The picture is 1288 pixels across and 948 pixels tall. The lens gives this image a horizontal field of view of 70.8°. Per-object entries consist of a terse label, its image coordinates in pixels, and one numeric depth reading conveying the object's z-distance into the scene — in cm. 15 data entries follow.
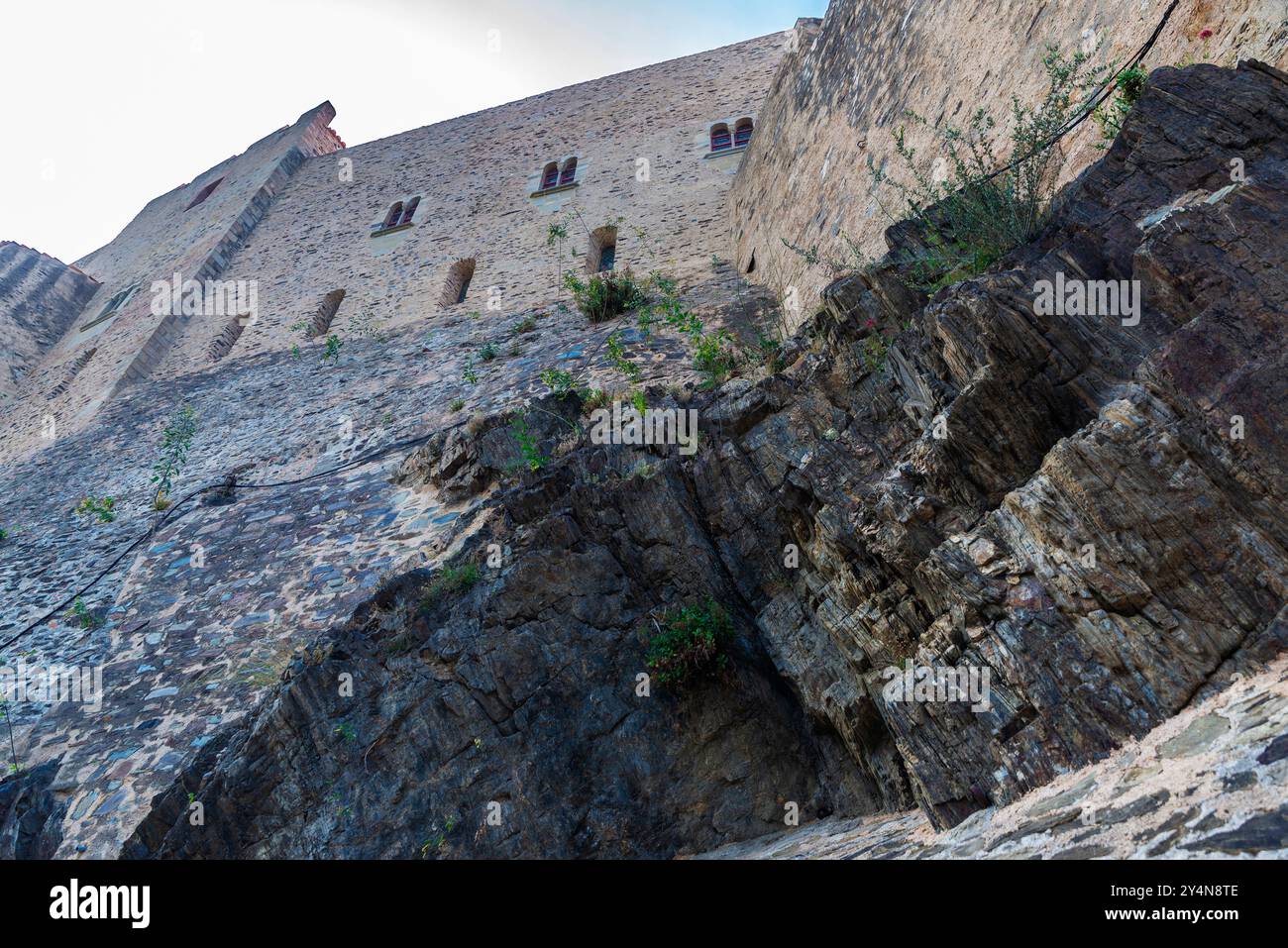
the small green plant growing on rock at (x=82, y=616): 813
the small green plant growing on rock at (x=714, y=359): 839
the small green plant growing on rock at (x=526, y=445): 745
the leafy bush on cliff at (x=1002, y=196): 542
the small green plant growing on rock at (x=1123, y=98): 516
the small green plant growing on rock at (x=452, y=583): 598
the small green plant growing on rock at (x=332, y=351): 1252
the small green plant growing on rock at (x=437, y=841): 495
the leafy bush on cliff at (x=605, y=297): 1098
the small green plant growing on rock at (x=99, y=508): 1020
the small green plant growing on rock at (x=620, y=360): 895
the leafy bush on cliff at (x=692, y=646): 539
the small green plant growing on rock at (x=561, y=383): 860
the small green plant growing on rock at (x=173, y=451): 1039
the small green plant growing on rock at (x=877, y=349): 573
